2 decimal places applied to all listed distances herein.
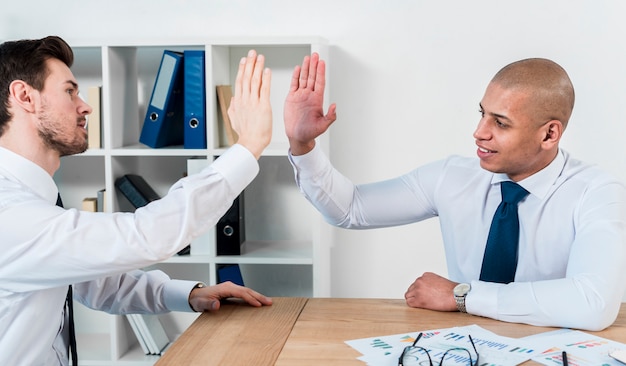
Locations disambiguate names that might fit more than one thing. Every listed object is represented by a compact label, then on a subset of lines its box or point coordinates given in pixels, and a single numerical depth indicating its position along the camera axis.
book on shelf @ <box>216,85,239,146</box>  3.09
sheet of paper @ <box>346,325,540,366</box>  1.49
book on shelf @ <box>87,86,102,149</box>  3.11
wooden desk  1.53
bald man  1.76
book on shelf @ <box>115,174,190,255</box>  3.15
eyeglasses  1.46
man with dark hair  1.64
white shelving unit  3.10
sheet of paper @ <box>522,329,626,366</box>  1.48
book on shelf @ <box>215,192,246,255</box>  3.15
